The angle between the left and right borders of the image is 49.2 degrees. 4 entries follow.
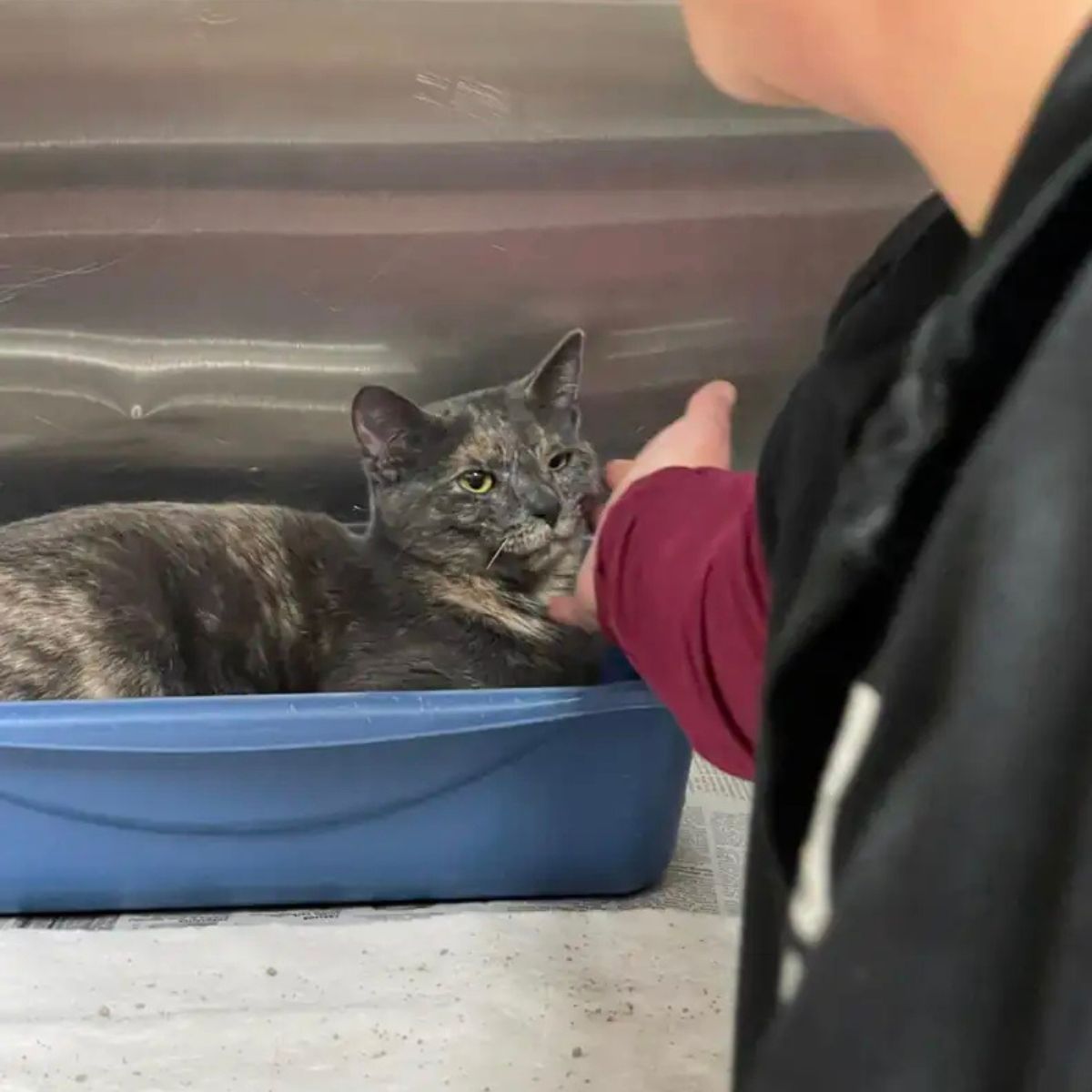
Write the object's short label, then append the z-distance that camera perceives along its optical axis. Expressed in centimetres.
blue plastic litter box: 77
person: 25
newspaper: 90
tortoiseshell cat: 93
